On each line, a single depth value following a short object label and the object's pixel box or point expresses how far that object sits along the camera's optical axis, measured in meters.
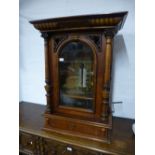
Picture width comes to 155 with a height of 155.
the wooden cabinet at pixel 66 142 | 1.09
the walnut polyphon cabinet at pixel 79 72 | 1.07
